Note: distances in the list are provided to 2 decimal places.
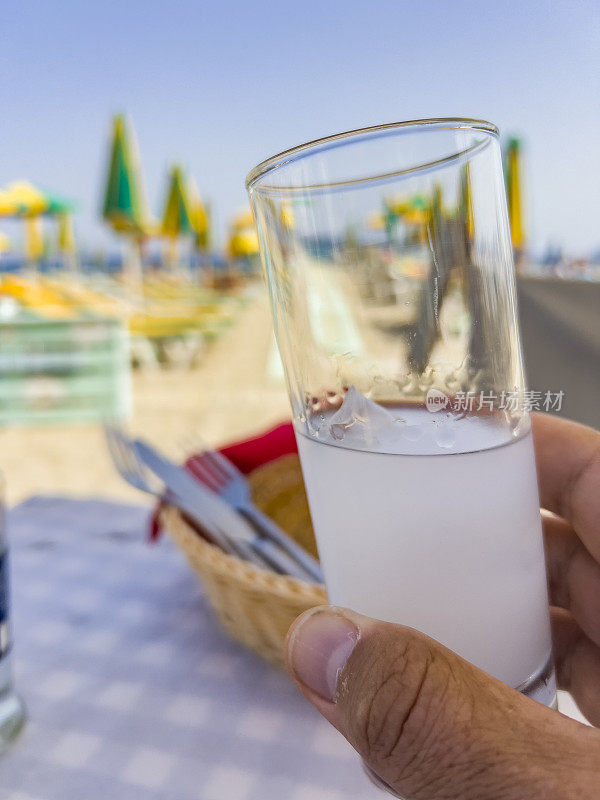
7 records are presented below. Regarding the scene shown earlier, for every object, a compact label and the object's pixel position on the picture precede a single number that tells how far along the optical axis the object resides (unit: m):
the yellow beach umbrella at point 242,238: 10.09
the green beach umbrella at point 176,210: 8.30
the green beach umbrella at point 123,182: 6.14
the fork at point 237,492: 0.70
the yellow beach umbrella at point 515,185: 6.51
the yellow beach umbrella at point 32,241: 8.52
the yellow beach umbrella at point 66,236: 11.42
